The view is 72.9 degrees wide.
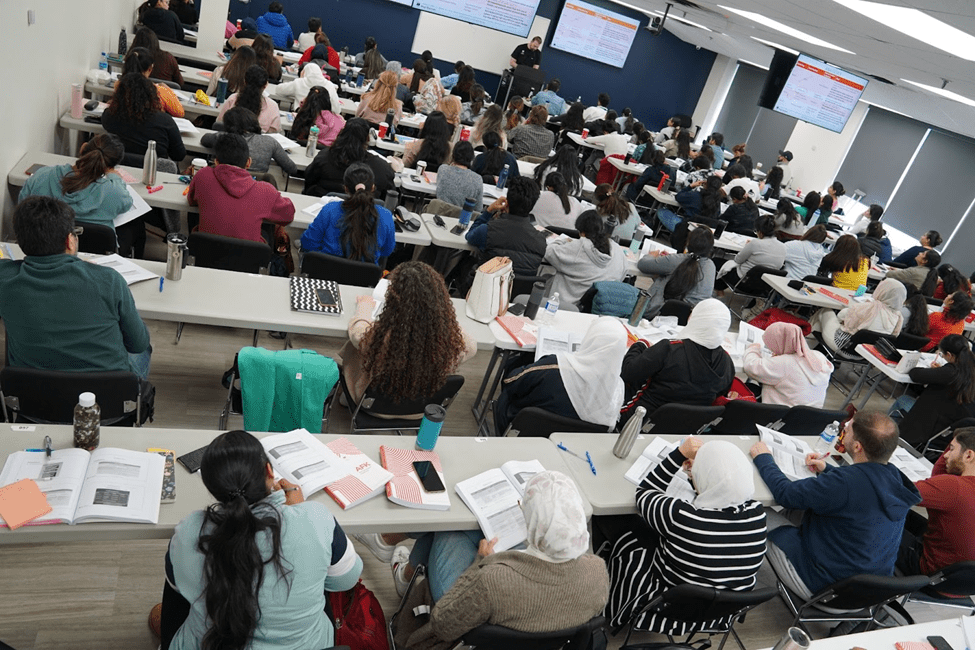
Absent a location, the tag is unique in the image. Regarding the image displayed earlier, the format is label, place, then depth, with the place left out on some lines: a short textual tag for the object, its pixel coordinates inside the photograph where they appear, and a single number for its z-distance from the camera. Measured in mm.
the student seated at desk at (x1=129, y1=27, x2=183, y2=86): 6508
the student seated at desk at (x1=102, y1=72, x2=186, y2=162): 4773
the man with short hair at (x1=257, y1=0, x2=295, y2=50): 10523
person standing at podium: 13508
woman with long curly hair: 2941
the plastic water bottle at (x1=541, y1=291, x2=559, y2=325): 4273
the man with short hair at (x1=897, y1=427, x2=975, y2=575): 3145
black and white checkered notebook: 3537
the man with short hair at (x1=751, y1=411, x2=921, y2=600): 2893
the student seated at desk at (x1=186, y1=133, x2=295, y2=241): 4047
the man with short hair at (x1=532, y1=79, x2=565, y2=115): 12453
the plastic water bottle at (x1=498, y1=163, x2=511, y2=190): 6695
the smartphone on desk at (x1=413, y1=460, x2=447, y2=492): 2502
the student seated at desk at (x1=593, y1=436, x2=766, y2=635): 2523
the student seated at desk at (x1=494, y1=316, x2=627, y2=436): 3164
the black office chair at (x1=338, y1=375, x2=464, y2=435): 3148
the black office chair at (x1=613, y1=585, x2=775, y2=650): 2400
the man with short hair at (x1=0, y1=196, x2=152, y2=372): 2486
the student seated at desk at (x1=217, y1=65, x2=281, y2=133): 5676
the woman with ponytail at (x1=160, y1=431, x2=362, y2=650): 1668
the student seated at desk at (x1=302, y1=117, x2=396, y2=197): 5168
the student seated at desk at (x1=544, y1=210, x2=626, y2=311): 4738
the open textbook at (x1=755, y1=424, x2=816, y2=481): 3410
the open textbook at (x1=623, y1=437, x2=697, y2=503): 2764
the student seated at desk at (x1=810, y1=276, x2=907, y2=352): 5969
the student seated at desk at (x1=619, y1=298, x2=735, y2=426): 3562
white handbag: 3914
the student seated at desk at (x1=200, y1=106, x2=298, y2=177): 5039
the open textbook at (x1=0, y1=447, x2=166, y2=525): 1976
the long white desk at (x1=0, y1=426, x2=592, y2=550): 1987
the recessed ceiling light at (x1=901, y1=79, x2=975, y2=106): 8198
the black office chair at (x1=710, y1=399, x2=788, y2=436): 3723
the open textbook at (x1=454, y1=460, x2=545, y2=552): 2428
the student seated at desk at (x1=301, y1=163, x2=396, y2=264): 4105
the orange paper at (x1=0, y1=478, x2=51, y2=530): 1882
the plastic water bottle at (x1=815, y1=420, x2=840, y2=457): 3807
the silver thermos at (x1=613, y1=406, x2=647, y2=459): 3009
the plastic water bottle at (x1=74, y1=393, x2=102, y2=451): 2096
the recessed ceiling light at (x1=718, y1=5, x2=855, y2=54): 7438
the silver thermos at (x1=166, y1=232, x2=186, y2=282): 3312
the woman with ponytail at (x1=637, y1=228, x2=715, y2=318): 5113
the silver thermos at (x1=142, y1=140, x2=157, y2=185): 4301
